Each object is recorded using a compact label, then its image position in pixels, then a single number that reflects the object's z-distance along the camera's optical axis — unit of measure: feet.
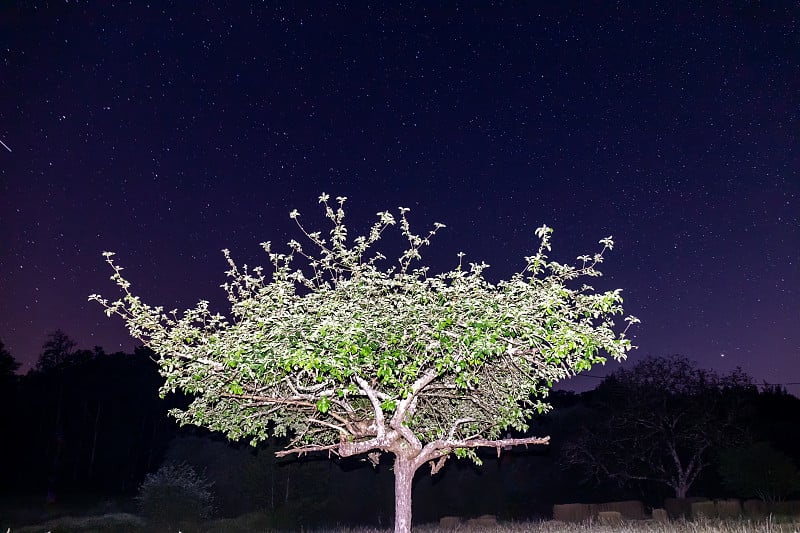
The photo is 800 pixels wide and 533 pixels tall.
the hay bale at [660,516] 104.20
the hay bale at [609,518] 103.60
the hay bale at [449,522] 122.83
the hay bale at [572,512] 124.36
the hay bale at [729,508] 113.91
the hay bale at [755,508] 115.16
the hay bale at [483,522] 119.28
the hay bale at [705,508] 115.75
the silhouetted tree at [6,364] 255.09
